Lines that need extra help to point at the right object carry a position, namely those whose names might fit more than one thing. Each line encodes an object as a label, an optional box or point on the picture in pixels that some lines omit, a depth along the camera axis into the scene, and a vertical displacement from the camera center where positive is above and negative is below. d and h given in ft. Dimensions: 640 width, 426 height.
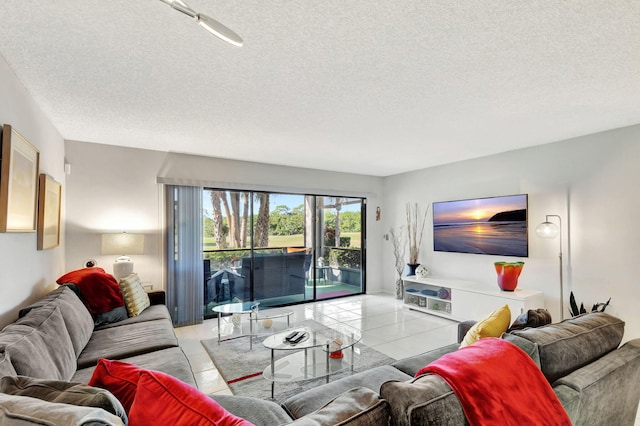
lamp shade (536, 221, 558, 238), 12.37 -0.30
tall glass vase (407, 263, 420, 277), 18.10 -2.67
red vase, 13.01 -2.15
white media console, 12.82 -3.49
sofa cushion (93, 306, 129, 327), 9.43 -2.93
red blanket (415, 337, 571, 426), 3.30 -1.85
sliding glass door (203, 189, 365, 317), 16.06 -1.43
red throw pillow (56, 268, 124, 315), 9.48 -2.11
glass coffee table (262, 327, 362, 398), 8.09 -3.88
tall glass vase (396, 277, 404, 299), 19.49 -4.15
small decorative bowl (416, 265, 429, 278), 17.21 -2.73
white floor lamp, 12.37 -0.35
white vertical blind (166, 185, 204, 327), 14.32 -1.54
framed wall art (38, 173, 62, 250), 8.74 +0.29
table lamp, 12.23 -0.99
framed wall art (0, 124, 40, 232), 6.35 +0.89
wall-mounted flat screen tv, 13.94 -0.17
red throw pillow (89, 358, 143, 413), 3.58 -1.86
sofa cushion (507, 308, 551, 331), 6.08 -1.91
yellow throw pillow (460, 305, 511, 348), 5.98 -2.02
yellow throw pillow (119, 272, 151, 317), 10.53 -2.54
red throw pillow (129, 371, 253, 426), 2.86 -1.75
